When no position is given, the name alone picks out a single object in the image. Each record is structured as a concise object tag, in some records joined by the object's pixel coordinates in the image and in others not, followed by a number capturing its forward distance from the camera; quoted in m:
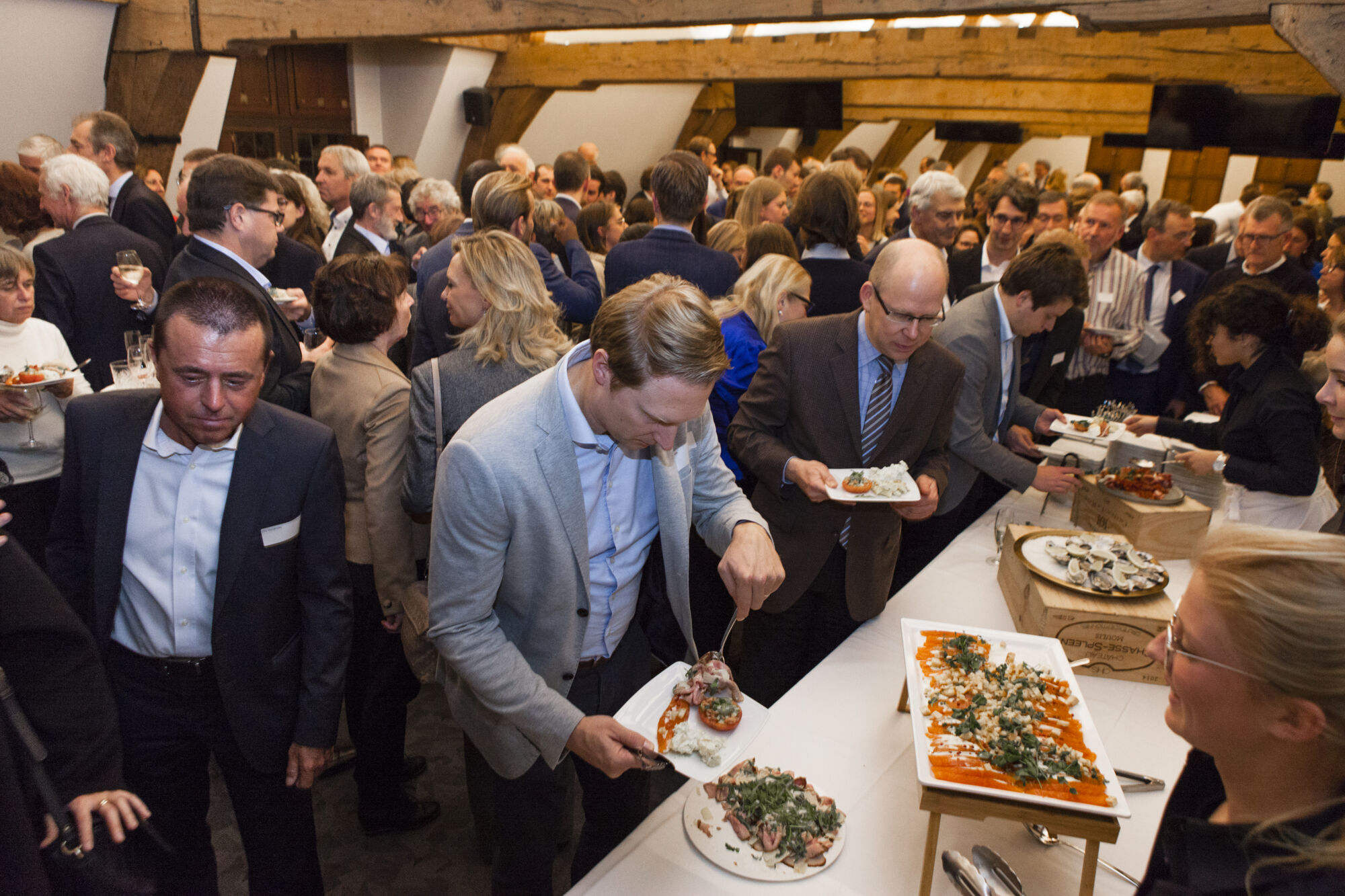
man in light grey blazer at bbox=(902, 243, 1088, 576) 2.60
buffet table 1.33
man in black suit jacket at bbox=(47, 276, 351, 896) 1.47
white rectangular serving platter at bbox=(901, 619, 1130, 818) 1.27
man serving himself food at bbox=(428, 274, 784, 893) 1.34
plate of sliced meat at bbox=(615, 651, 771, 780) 1.32
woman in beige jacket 2.12
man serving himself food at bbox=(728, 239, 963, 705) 2.14
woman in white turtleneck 2.32
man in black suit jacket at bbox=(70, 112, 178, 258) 3.64
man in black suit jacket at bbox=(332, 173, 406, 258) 3.90
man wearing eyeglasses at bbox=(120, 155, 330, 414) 2.38
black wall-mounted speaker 7.74
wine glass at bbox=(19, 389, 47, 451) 2.26
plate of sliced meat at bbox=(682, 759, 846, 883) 1.32
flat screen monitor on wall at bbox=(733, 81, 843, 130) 8.41
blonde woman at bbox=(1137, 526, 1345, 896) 0.82
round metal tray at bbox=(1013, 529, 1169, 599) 1.90
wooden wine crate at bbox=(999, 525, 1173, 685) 1.85
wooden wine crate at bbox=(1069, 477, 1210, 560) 2.39
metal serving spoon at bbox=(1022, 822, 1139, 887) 1.42
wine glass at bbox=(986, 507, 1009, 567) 2.42
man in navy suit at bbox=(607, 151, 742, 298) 3.45
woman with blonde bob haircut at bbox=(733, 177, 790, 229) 4.45
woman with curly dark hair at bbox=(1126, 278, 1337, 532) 2.55
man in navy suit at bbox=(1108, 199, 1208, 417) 4.10
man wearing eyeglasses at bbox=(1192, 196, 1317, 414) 4.17
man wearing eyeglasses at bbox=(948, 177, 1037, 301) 4.04
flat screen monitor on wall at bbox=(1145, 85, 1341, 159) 5.92
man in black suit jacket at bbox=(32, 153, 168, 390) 2.82
